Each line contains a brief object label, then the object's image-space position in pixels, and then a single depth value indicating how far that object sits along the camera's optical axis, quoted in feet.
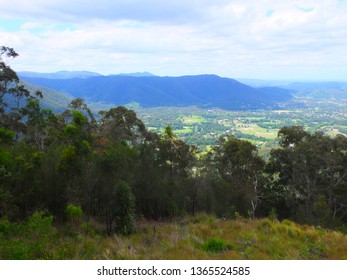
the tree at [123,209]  35.42
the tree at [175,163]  53.98
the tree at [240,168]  64.64
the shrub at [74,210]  31.60
